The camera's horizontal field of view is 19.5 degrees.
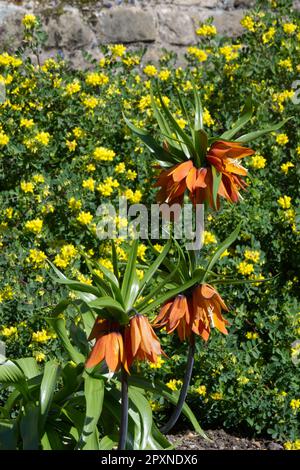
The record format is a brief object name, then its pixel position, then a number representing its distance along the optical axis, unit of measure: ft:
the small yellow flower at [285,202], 12.64
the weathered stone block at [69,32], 16.80
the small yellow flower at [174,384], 10.64
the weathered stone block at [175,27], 17.87
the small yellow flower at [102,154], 12.42
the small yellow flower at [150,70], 14.46
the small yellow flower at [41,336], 9.96
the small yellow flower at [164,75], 14.47
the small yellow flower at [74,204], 11.74
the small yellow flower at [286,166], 13.47
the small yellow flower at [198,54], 15.11
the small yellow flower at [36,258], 10.87
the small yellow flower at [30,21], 13.75
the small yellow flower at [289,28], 15.64
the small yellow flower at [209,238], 11.61
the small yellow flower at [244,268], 11.64
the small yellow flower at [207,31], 15.38
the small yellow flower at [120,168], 12.50
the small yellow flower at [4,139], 12.27
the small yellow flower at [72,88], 13.24
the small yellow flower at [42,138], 12.40
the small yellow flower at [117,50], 14.28
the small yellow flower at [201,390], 10.80
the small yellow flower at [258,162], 13.05
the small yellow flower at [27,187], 11.88
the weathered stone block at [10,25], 16.29
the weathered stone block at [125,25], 17.15
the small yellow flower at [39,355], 9.89
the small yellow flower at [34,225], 11.39
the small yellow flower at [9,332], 10.02
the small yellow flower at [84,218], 11.53
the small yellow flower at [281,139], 13.78
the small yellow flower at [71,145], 12.84
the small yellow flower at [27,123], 12.68
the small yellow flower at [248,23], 15.57
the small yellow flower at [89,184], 11.99
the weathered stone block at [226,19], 18.25
